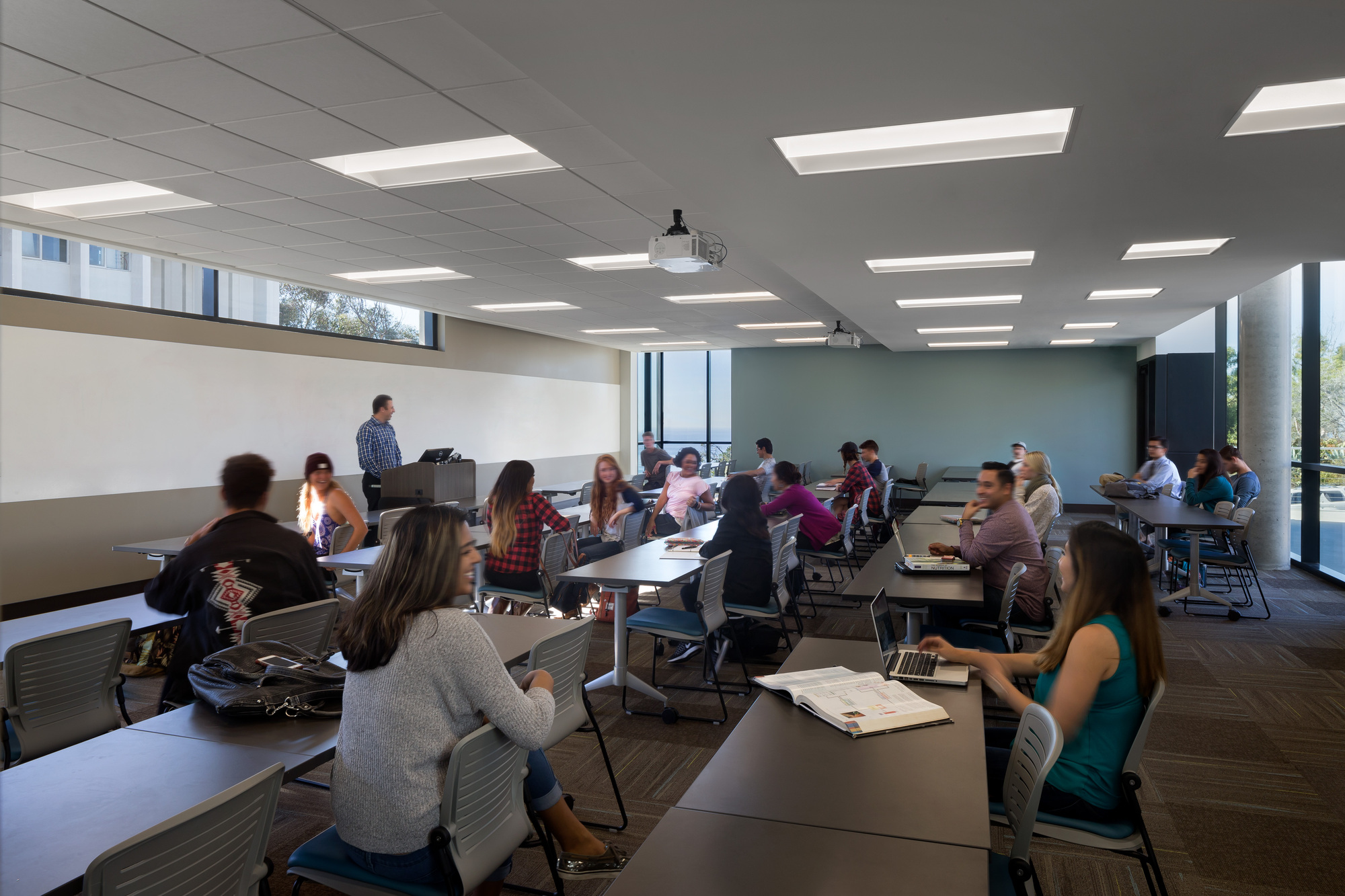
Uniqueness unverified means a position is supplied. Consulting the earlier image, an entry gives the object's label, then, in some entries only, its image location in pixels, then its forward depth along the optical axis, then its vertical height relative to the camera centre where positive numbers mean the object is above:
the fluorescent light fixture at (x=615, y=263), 6.69 +1.57
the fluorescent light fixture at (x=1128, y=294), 6.93 +1.32
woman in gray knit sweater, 1.75 -0.65
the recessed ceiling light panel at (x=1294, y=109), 2.94 +1.31
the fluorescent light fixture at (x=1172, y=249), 5.07 +1.28
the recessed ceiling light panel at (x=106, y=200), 5.00 +1.61
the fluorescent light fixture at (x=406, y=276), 7.29 +1.59
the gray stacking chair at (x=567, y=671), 2.50 -0.84
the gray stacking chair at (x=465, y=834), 1.77 -0.99
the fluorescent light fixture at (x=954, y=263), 5.57 +1.33
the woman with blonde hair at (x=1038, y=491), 6.14 -0.49
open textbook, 2.01 -0.76
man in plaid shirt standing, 7.79 -0.12
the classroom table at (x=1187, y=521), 5.90 -0.70
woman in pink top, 7.02 -0.62
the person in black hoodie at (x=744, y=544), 4.59 -0.67
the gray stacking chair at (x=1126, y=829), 1.98 -1.06
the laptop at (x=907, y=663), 2.32 -0.74
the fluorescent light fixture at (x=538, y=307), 9.14 +1.59
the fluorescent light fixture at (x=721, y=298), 8.62 +1.60
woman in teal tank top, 2.01 -0.64
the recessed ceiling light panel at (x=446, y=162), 4.24 +1.60
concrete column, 7.75 +0.37
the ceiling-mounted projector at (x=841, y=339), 9.23 +1.18
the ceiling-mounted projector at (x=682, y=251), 4.50 +1.11
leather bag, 2.06 -0.71
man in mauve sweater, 3.94 -0.63
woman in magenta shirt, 6.31 -0.62
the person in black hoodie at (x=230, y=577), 2.66 -0.51
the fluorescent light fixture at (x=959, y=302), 7.52 +1.36
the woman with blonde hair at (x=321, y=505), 5.09 -0.47
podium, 7.63 -0.49
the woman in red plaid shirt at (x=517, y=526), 4.95 -0.59
